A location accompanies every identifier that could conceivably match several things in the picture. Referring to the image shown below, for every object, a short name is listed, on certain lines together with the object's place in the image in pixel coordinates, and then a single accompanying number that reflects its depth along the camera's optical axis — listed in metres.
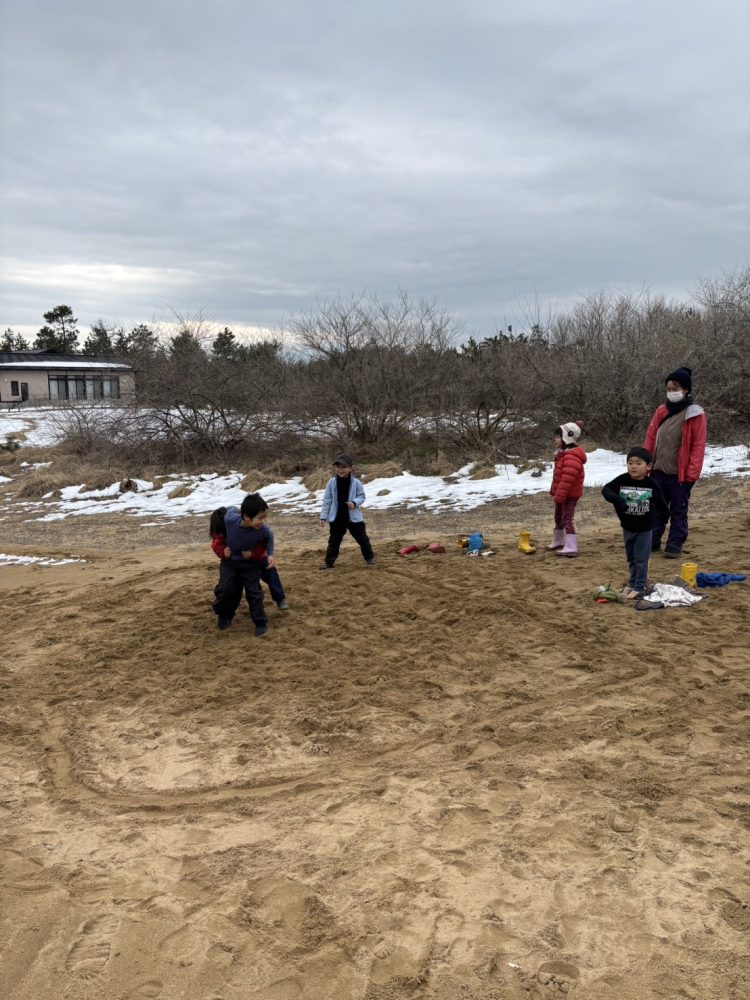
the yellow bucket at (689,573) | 7.11
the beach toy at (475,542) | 9.08
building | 47.97
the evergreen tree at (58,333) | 68.25
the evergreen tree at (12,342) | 77.75
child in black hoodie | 6.67
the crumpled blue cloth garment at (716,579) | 7.13
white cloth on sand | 6.64
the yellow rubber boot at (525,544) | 8.88
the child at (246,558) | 6.40
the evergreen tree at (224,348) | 21.87
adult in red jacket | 7.70
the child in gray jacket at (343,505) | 8.30
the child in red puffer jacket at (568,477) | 8.28
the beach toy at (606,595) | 6.82
